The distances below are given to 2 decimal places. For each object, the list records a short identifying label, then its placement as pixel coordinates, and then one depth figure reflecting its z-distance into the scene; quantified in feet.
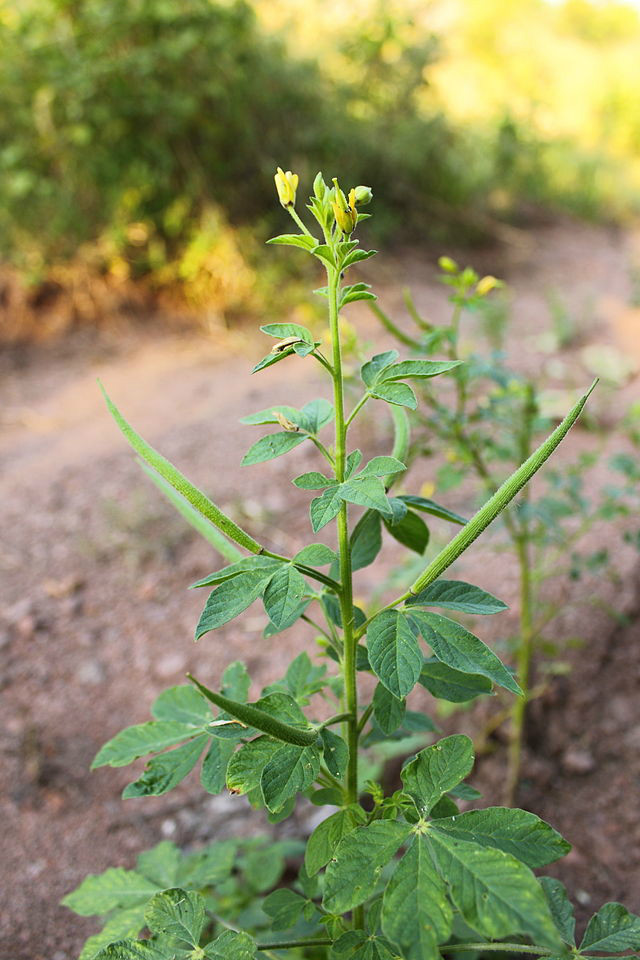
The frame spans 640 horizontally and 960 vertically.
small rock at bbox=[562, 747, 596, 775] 1.85
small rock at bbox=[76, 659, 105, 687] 2.19
